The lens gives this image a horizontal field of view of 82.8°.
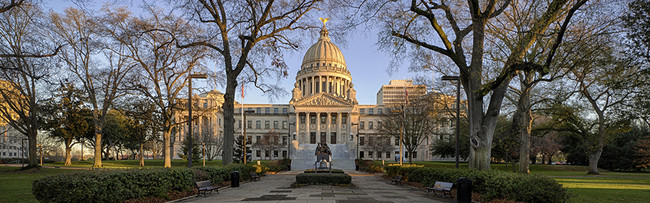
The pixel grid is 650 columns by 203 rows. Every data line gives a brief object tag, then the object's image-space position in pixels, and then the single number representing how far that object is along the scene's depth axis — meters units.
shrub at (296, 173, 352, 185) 19.05
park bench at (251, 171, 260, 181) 22.98
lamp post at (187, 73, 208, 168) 18.50
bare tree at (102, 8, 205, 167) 25.38
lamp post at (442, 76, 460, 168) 17.77
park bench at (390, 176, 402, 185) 21.25
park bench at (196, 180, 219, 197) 14.00
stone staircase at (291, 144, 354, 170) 48.50
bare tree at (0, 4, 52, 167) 25.55
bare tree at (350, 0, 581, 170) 15.04
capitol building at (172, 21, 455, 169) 72.49
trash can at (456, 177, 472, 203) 12.23
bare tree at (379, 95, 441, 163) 40.51
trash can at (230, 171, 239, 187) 18.59
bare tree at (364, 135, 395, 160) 70.62
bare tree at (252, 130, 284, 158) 70.94
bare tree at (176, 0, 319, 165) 20.23
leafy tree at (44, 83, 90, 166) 31.34
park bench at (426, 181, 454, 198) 13.73
